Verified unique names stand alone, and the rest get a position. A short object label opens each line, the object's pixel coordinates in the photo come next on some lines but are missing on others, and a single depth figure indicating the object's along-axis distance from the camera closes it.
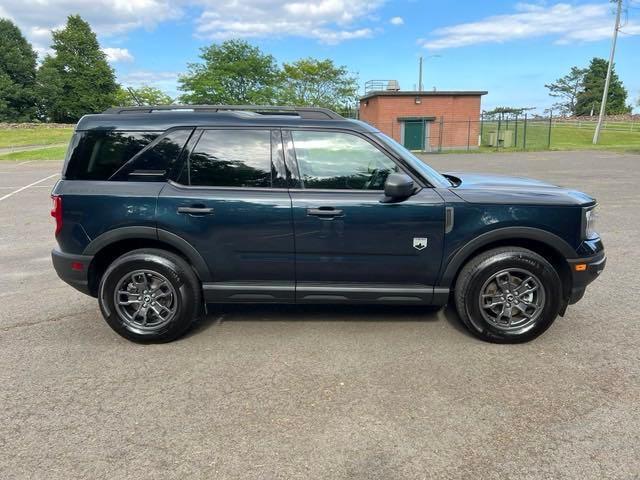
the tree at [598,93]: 83.19
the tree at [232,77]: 48.16
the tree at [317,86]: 44.25
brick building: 32.94
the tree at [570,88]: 97.00
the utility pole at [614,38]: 34.41
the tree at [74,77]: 72.50
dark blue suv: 3.68
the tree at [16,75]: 66.50
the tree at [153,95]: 34.08
